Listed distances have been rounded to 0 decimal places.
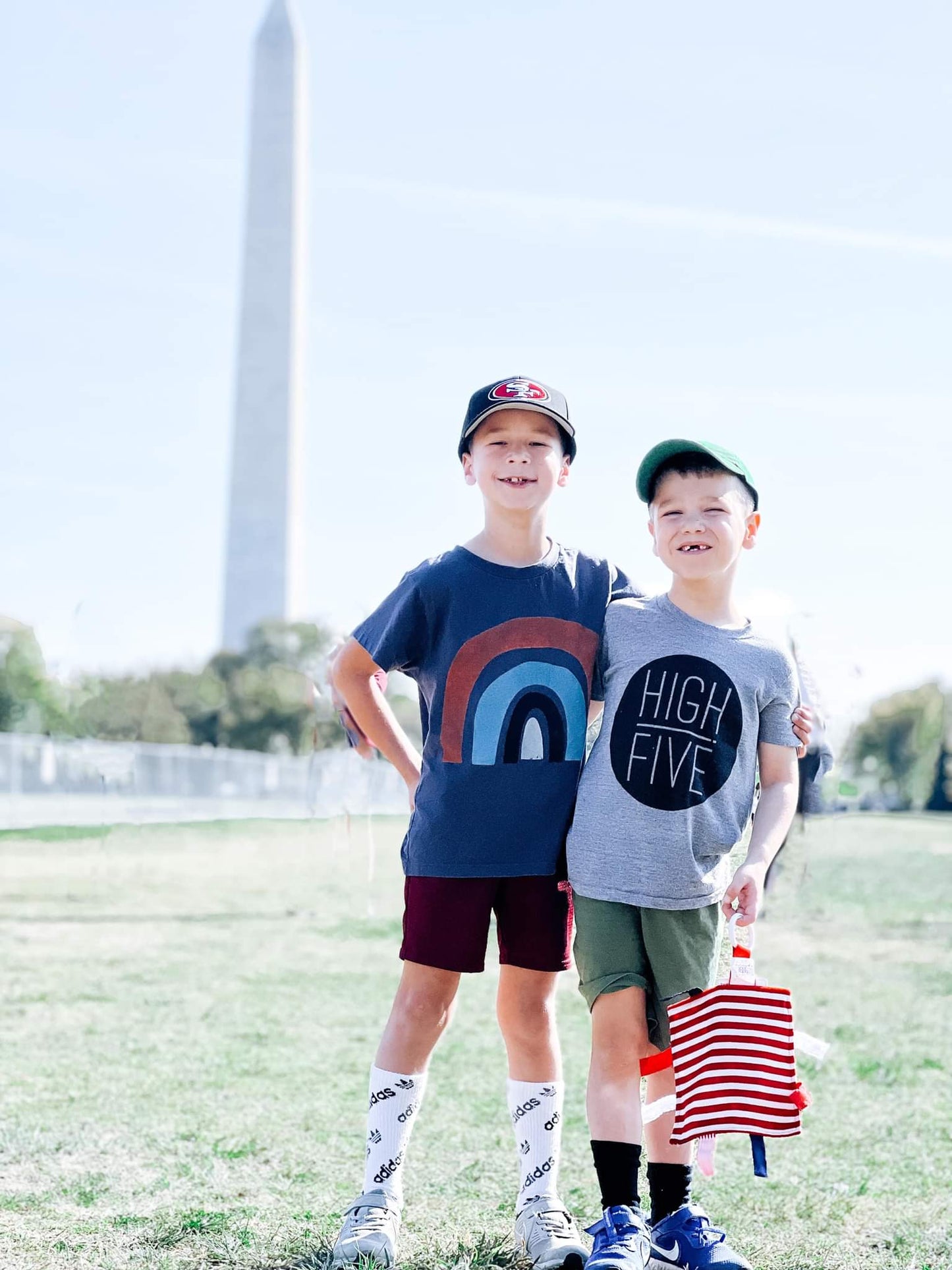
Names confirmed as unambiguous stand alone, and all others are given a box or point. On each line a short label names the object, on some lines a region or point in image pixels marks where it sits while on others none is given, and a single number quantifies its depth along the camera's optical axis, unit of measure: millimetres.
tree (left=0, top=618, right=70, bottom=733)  28438
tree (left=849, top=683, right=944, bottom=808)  49000
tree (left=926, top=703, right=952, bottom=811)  49375
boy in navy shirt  2703
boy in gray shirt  2568
